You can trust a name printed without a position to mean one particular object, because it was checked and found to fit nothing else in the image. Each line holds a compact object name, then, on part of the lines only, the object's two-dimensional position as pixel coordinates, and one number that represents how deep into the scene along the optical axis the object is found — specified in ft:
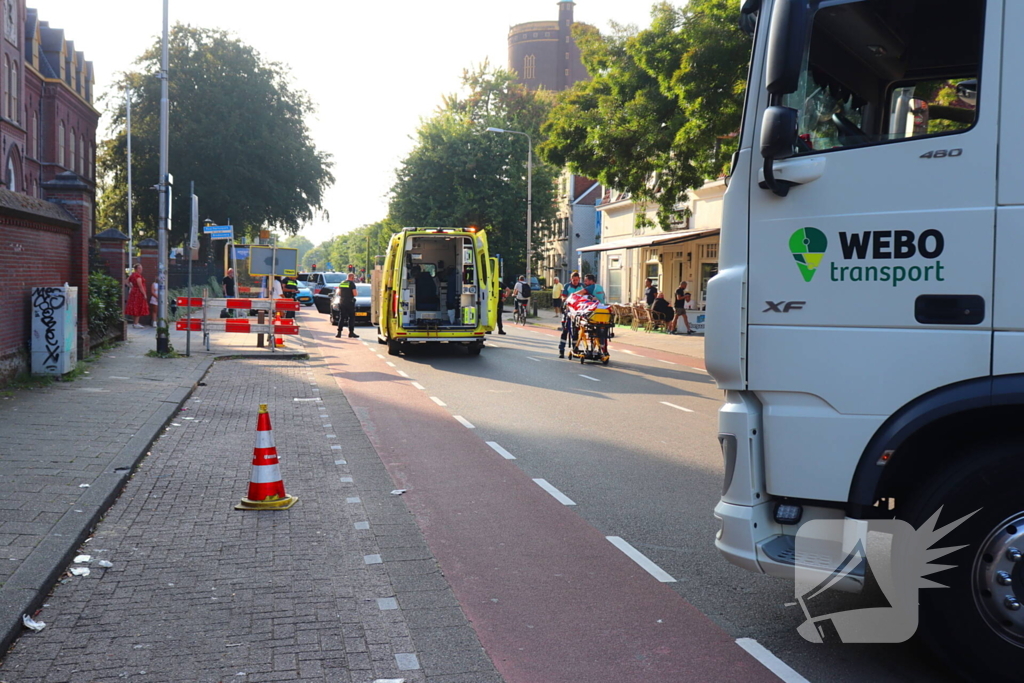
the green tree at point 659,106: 51.60
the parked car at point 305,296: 160.19
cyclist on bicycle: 116.16
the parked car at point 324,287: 146.82
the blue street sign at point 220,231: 81.34
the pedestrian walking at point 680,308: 98.89
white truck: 12.48
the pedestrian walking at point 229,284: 116.67
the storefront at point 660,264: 107.76
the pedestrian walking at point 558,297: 124.88
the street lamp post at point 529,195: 145.38
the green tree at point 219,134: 177.17
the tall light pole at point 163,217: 60.75
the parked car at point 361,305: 106.34
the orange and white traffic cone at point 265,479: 22.99
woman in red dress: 86.43
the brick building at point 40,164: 42.47
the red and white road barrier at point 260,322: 68.95
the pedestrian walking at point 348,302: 84.69
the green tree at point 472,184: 173.99
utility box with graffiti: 43.88
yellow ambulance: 65.26
